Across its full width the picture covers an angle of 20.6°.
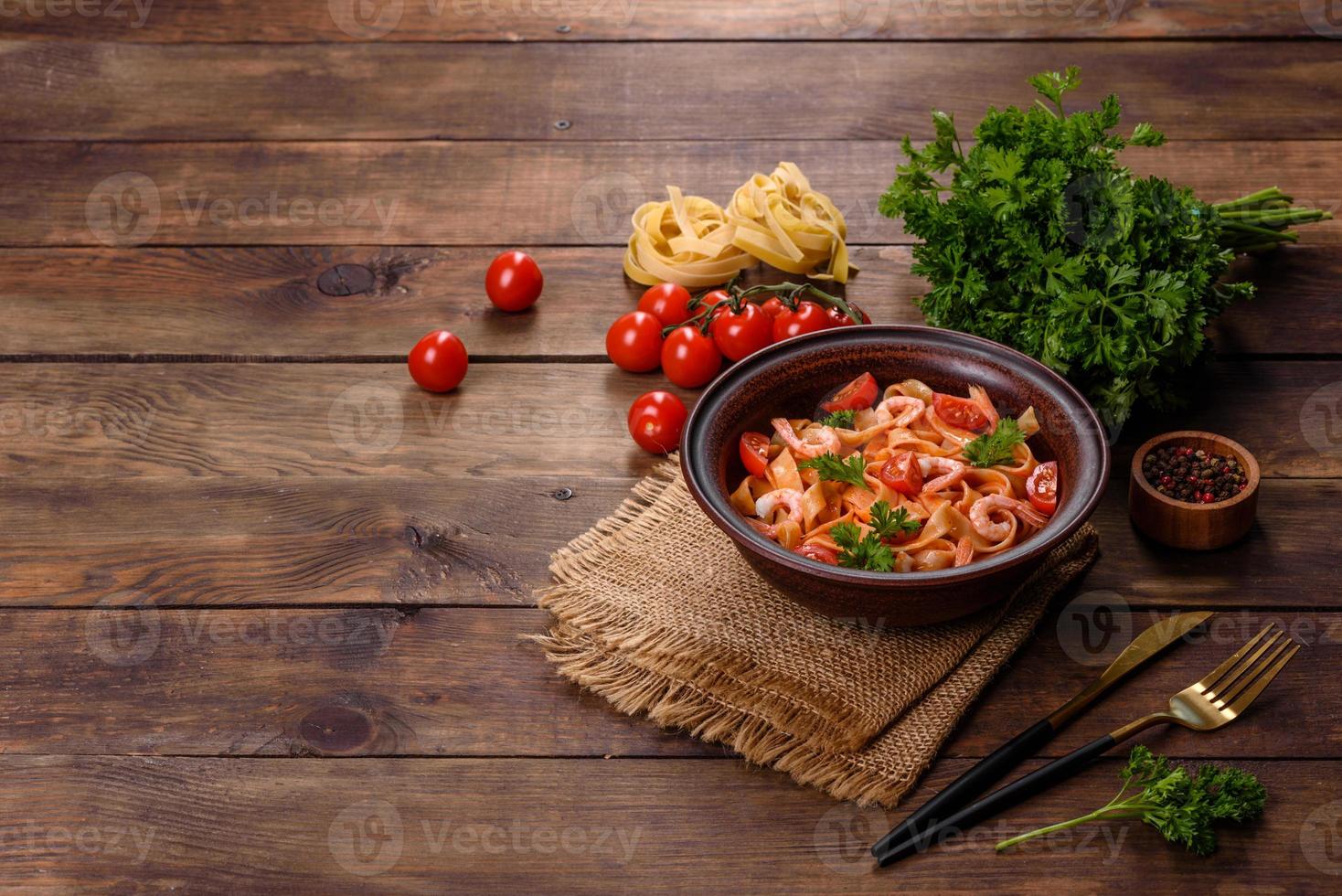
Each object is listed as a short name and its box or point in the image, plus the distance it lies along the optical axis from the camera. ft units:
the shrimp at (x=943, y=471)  5.74
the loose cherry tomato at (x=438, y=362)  6.25
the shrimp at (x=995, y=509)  5.68
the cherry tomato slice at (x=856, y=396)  5.89
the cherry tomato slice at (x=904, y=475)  5.74
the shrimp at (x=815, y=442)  5.79
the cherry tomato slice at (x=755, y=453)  5.82
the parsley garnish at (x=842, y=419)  5.83
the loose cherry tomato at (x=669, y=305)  6.35
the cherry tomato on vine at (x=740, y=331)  6.25
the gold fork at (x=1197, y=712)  5.56
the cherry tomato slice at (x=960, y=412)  5.84
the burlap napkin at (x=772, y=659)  5.64
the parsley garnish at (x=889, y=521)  5.64
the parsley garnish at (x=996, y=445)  5.75
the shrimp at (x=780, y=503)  5.74
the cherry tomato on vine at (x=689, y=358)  6.24
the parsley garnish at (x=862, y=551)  5.60
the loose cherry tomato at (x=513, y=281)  6.41
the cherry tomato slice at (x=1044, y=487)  5.72
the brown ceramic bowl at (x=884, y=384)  5.57
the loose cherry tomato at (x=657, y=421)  6.10
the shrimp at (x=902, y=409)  5.83
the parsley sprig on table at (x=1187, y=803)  5.51
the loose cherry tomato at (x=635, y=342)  6.28
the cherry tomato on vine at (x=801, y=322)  6.27
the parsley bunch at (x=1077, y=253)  5.93
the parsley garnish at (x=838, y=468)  5.71
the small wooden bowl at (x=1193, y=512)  5.86
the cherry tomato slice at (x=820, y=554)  5.66
